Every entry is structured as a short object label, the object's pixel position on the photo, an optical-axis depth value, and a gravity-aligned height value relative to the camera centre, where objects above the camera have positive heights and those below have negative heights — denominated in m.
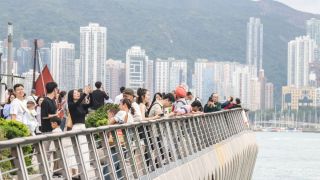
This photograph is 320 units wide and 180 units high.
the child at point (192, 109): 18.29 -0.41
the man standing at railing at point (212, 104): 27.20 -0.45
